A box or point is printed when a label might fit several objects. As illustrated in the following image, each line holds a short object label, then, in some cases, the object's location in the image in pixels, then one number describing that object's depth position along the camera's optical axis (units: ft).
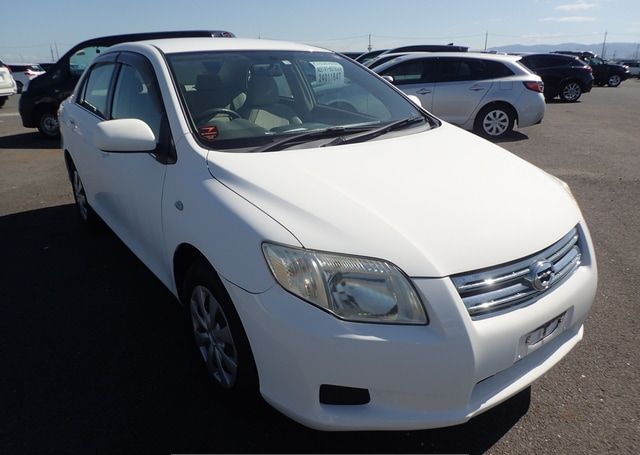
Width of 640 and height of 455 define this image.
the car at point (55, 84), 31.19
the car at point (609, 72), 89.25
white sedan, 5.90
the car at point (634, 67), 126.82
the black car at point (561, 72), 55.31
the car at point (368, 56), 54.78
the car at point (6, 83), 47.91
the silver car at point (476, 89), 30.04
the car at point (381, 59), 40.06
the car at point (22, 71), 74.84
